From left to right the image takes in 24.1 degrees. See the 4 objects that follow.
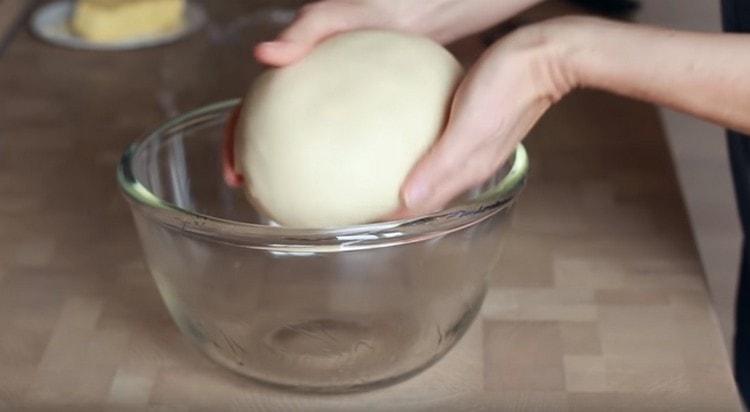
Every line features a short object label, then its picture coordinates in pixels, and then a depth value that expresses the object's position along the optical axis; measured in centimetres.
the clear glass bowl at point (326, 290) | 114
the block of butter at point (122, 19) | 169
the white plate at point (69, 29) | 168
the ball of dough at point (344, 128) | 112
